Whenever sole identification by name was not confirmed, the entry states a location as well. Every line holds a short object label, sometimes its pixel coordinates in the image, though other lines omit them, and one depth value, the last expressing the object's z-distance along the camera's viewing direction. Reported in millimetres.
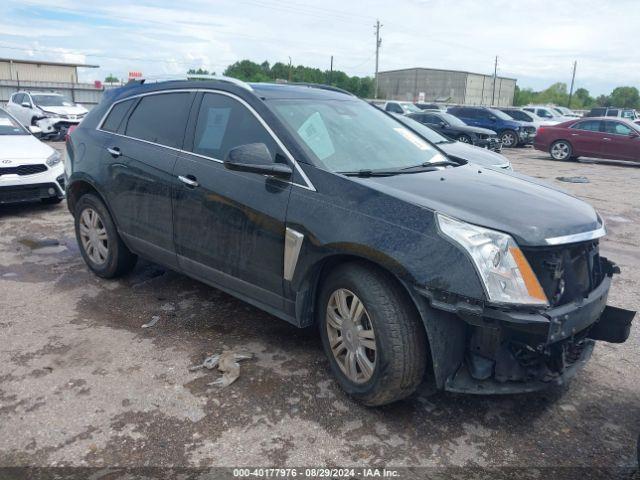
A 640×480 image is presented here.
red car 17031
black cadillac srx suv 2723
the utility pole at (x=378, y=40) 57281
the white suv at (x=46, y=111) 18969
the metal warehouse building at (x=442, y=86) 81312
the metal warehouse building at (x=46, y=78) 32200
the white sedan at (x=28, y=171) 7484
